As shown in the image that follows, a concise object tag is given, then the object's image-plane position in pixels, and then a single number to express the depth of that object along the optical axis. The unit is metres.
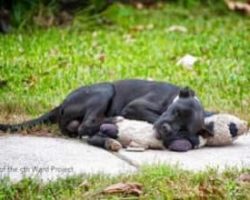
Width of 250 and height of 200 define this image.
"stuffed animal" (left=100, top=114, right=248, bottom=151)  12.59
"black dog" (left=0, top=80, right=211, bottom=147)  13.10
